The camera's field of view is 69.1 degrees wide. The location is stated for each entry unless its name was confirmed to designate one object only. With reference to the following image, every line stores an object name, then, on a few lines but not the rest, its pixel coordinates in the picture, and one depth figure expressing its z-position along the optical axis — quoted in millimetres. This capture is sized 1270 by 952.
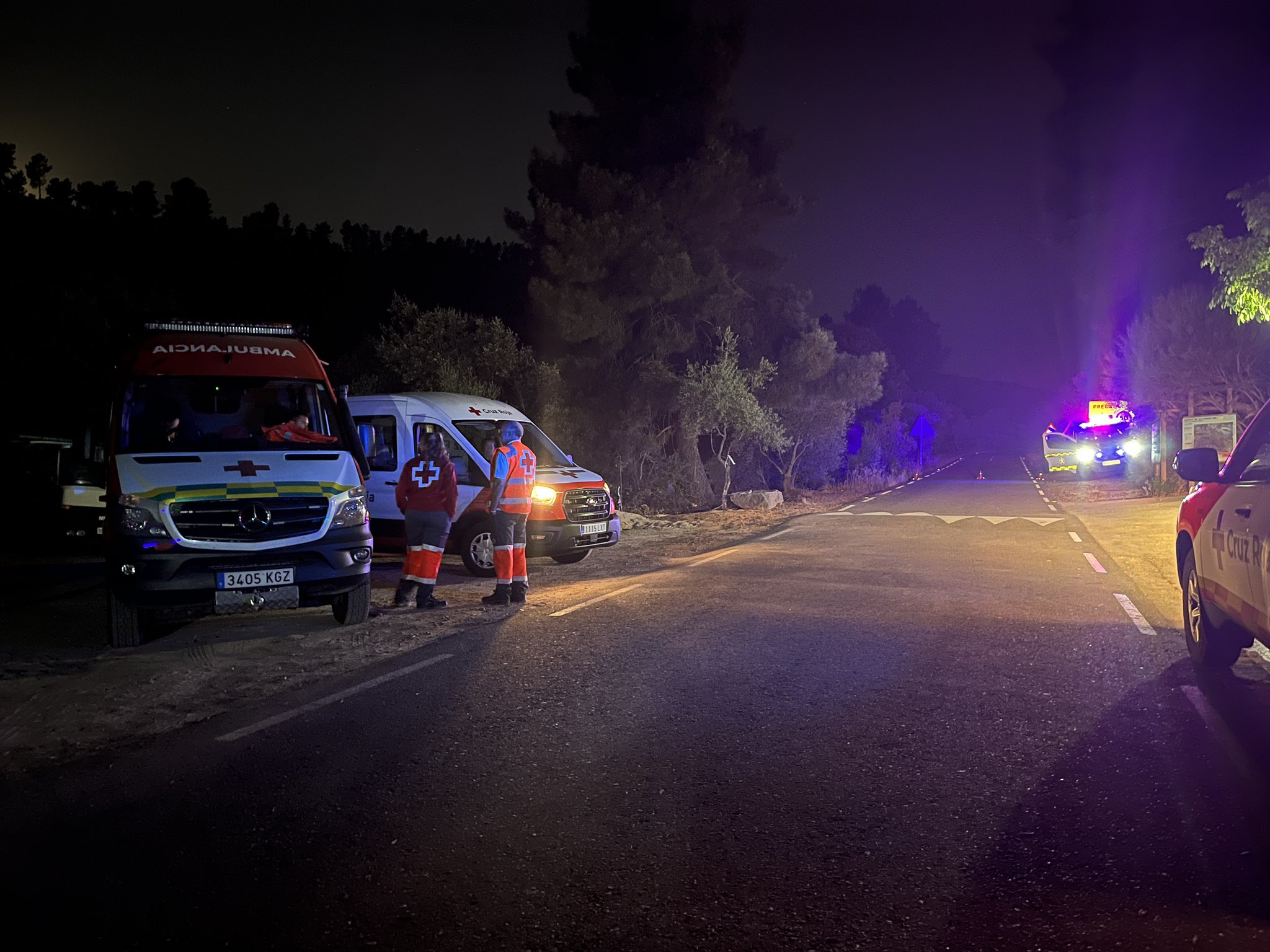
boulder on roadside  25359
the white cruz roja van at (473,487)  11328
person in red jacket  9039
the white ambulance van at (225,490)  7055
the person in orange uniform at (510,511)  9188
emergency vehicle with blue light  35594
